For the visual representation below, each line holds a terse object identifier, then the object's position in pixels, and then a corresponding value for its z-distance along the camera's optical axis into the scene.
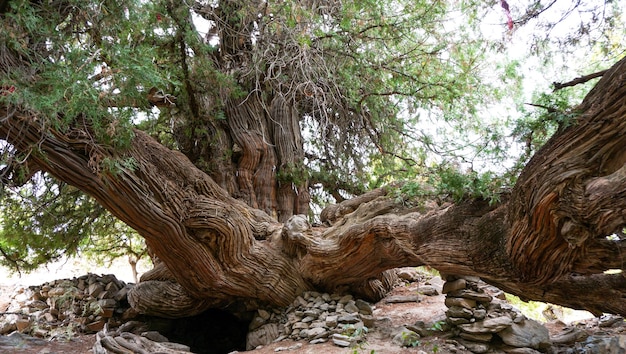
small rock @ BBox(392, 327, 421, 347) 4.86
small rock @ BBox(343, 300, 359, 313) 5.90
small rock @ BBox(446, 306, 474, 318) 4.99
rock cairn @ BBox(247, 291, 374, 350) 5.30
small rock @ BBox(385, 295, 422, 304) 6.89
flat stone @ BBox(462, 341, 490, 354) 4.63
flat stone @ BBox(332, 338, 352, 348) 4.89
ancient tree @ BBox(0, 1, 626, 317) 3.54
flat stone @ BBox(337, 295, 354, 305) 6.14
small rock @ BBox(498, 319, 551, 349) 4.57
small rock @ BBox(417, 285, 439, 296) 7.30
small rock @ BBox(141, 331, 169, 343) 6.40
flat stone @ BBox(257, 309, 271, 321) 6.39
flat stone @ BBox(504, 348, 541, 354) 4.41
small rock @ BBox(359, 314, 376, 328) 5.52
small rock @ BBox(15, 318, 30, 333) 7.43
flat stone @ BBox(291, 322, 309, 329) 5.70
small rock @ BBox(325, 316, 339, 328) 5.48
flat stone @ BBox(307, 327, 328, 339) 5.34
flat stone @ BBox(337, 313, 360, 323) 5.54
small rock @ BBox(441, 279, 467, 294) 5.44
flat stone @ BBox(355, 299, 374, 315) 5.98
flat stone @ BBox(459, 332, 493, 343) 4.73
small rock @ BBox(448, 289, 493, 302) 5.23
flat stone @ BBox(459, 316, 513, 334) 4.69
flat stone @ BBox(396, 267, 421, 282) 8.19
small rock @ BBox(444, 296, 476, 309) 5.14
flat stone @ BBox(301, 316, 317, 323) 5.79
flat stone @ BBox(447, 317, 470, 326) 5.00
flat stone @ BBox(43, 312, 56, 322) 7.69
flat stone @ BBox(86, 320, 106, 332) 7.44
